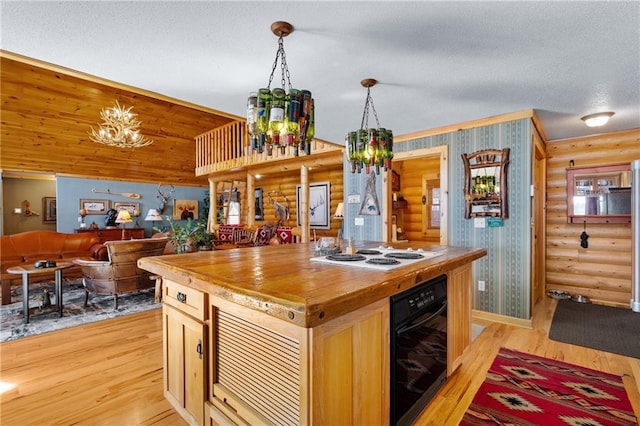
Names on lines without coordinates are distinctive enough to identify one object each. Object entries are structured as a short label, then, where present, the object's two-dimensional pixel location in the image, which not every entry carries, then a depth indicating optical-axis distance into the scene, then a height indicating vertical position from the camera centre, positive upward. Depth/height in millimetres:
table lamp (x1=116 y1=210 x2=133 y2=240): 6836 -109
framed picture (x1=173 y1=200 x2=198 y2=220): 9516 +91
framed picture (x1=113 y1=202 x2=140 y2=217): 8242 +142
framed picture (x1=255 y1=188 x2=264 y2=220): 9844 +111
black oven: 1524 -763
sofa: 4637 -661
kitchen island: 1087 -550
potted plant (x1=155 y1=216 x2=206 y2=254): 4285 -393
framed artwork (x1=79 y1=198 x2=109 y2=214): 7672 +165
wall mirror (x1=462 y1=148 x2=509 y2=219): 3438 +317
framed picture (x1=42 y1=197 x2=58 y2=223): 8948 +77
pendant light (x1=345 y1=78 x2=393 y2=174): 2539 +547
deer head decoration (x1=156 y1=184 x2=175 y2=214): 9071 +507
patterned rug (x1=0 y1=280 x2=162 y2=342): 3336 -1266
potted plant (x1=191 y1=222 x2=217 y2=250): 4387 -391
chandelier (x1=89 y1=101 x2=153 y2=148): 5266 +1489
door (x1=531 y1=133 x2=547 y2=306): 4250 -219
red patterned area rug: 1868 -1278
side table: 3506 -768
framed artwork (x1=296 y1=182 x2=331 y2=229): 8266 +167
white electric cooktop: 1648 -293
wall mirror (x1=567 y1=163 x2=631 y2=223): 3984 +215
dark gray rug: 2883 -1276
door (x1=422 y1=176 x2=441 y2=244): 6742 +33
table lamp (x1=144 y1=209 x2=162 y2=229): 7700 -76
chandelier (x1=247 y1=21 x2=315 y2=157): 1854 +606
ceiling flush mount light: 3342 +1017
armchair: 3975 -784
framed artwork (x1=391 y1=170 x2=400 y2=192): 6841 +672
